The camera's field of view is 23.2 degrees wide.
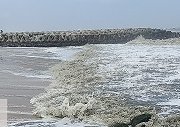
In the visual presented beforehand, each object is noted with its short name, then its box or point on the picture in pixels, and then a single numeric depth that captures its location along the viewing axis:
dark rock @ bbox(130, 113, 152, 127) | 7.50
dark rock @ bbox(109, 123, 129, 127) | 7.42
